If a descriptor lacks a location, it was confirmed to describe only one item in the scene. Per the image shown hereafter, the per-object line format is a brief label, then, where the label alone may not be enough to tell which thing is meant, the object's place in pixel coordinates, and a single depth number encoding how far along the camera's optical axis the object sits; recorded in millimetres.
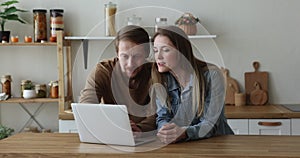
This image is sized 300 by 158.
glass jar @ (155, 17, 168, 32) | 3500
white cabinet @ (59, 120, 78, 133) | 3287
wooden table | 1655
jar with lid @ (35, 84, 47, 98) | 3574
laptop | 1699
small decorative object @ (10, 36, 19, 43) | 3506
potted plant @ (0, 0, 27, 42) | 3451
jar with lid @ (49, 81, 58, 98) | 3543
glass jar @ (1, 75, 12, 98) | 3588
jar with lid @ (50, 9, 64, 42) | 3508
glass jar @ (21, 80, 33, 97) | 3557
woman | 1854
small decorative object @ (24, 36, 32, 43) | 3500
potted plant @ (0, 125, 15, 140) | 3424
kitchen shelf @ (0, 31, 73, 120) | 3398
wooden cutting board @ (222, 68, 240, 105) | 3591
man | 1967
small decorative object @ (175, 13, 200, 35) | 3447
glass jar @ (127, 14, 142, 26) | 3538
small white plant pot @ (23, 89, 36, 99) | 3520
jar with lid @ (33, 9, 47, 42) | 3533
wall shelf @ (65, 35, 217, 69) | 3424
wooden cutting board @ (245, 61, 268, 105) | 3570
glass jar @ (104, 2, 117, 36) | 3506
